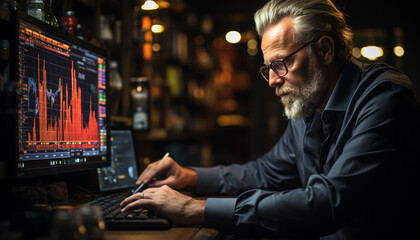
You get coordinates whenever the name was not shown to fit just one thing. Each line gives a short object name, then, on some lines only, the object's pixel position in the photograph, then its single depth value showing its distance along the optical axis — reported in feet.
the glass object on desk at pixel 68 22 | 5.67
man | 3.61
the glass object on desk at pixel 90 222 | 2.17
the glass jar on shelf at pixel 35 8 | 4.75
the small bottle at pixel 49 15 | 4.96
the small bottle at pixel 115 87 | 7.21
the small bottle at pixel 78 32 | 5.82
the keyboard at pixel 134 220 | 3.45
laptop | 3.46
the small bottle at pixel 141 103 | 7.82
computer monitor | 3.67
